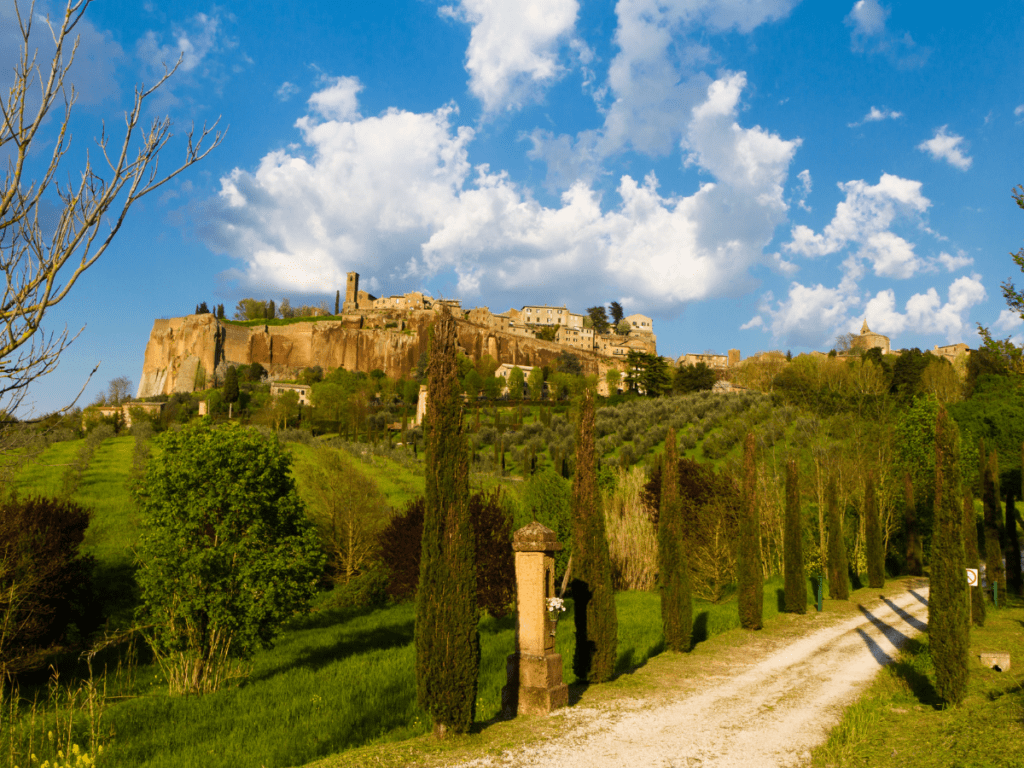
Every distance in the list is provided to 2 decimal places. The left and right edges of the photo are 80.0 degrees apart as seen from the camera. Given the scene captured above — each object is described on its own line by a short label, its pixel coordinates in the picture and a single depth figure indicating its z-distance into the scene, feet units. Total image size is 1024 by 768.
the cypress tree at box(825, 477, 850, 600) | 73.36
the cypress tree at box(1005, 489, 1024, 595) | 72.33
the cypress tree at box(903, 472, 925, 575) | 94.73
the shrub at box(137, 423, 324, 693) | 37.09
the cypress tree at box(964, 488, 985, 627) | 53.98
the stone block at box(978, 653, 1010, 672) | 39.83
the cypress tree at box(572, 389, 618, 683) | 35.37
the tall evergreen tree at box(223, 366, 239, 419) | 265.13
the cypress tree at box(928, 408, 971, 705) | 31.24
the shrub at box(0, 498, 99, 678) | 46.42
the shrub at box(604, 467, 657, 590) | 78.79
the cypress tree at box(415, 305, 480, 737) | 24.16
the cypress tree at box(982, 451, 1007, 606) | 67.51
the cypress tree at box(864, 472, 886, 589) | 83.15
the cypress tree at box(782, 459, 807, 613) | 63.98
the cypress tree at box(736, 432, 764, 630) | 53.60
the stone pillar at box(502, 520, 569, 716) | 28.35
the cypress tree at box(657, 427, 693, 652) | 44.47
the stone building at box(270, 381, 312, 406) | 303.48
